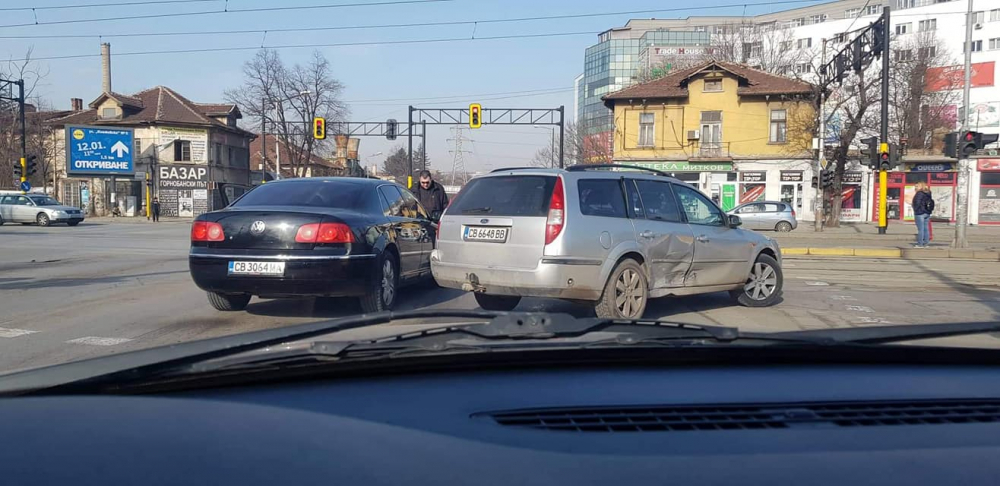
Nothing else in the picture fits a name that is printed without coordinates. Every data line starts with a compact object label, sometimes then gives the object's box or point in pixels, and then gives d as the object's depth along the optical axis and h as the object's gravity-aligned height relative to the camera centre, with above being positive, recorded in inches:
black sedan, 270.5 -21.3
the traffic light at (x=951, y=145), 739.4 +49.4
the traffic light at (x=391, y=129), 1463.7 +126.3
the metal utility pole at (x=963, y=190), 732.0 +5.3
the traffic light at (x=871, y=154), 1010.1 +54.2
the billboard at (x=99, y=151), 1894.7 +102.6
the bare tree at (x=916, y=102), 1813.5 +229.3
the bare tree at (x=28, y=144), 2182.6 +139.4
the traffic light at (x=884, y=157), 1000.9 +50.3
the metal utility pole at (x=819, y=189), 1152.8 +7.9
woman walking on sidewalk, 769.6 -17.4
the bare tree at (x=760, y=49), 2239.2 +466.1
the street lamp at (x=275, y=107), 1841.8 +199.7
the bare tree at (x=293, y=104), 2273.6 +272.0
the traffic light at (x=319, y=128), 1250.6 +106.7
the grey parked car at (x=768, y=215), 1224.2 -34.1
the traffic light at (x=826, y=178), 1152.3 +24.8
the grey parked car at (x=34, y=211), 1373.0 -37.2
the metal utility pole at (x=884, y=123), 897.5 +96.5
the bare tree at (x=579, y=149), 2288.4 +146.1
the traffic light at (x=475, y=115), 1207.6 +125.1
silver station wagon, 268.8 -17.4
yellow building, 1582.2 +134.6
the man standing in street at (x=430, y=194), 569.1 -0.9
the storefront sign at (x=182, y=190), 2126.0 +4.3
